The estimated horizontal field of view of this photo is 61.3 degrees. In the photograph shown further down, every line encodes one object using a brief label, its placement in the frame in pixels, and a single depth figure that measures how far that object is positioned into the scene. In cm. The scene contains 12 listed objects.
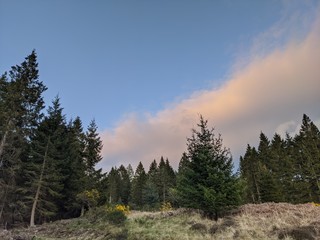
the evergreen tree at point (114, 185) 7781
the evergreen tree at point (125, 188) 8206
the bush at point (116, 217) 2028
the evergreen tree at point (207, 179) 1711
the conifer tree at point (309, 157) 4359
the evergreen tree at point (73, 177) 3594
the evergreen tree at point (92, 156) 3829
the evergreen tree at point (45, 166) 2928
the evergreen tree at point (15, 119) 2731
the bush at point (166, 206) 3055
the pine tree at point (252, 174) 4998
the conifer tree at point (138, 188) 7275
